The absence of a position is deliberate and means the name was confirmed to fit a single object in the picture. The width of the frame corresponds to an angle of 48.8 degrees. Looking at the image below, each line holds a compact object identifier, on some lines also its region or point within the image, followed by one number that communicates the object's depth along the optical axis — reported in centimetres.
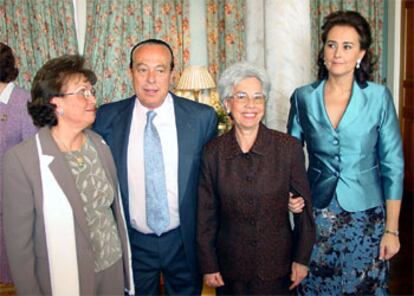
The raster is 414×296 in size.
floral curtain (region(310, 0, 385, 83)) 567
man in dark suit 208
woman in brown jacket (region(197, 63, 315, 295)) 188
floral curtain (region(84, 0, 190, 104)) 542
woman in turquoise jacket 199
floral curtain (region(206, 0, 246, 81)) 557
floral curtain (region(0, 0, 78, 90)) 517
